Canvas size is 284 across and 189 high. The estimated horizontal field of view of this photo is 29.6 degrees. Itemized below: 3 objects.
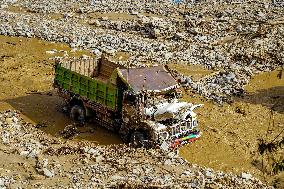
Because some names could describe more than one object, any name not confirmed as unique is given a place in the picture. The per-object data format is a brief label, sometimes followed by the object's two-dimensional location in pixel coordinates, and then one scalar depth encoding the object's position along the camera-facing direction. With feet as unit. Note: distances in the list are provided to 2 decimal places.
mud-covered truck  52.24
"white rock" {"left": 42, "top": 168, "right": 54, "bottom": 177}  45.01
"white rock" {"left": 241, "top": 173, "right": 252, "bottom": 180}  48.02
